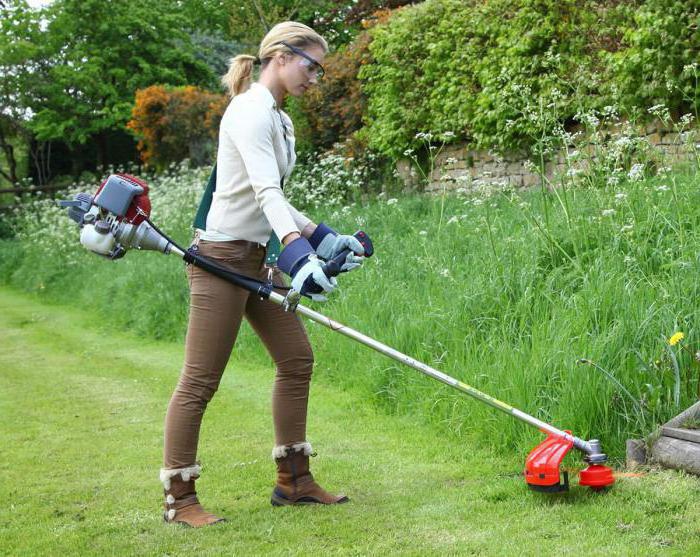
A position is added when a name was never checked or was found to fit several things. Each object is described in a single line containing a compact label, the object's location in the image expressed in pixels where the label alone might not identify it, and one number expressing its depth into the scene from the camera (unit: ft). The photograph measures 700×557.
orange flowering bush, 58.39
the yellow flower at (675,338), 13.80
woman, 11.82
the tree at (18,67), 73.46
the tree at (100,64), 75.36
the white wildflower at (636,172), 18.54
